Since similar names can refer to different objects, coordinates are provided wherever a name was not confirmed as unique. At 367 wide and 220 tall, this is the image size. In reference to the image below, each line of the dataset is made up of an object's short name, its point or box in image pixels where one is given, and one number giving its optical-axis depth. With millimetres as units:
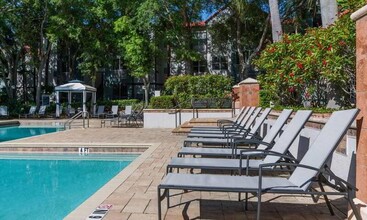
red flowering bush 6535
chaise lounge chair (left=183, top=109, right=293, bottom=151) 4902
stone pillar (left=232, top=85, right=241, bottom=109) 16902
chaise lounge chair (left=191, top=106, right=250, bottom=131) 7721
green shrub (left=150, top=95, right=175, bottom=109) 17188
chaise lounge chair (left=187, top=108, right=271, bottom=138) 6160
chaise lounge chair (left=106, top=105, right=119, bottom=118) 20456
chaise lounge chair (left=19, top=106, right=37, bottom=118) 25227
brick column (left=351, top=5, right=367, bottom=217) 2808
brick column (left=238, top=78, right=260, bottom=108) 12693
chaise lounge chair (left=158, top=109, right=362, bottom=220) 2752
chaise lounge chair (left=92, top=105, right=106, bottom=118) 23050
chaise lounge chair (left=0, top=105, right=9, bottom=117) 24705
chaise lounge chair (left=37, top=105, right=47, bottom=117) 24919
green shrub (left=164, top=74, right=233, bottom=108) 19109
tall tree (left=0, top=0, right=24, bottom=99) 24578
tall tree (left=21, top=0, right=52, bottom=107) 25462
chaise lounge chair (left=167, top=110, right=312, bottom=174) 3704
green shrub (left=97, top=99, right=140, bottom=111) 27172
